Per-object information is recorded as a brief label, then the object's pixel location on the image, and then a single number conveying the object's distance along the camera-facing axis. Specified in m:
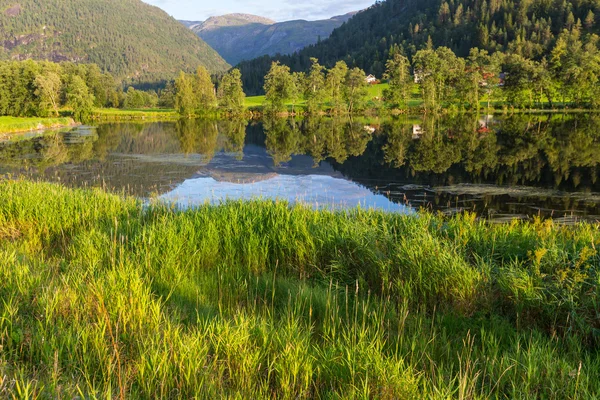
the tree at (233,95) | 94.74
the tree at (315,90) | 92.31
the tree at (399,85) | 91.44
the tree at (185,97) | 95.69
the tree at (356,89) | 93.44
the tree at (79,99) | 80.54
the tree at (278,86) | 92.31
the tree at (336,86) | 93.94
